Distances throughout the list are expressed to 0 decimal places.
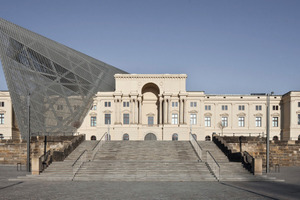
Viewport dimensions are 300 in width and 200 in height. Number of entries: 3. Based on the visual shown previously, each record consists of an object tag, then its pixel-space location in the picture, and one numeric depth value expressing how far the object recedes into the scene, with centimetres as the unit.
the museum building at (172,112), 7594
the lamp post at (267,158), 3140
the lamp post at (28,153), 3084
